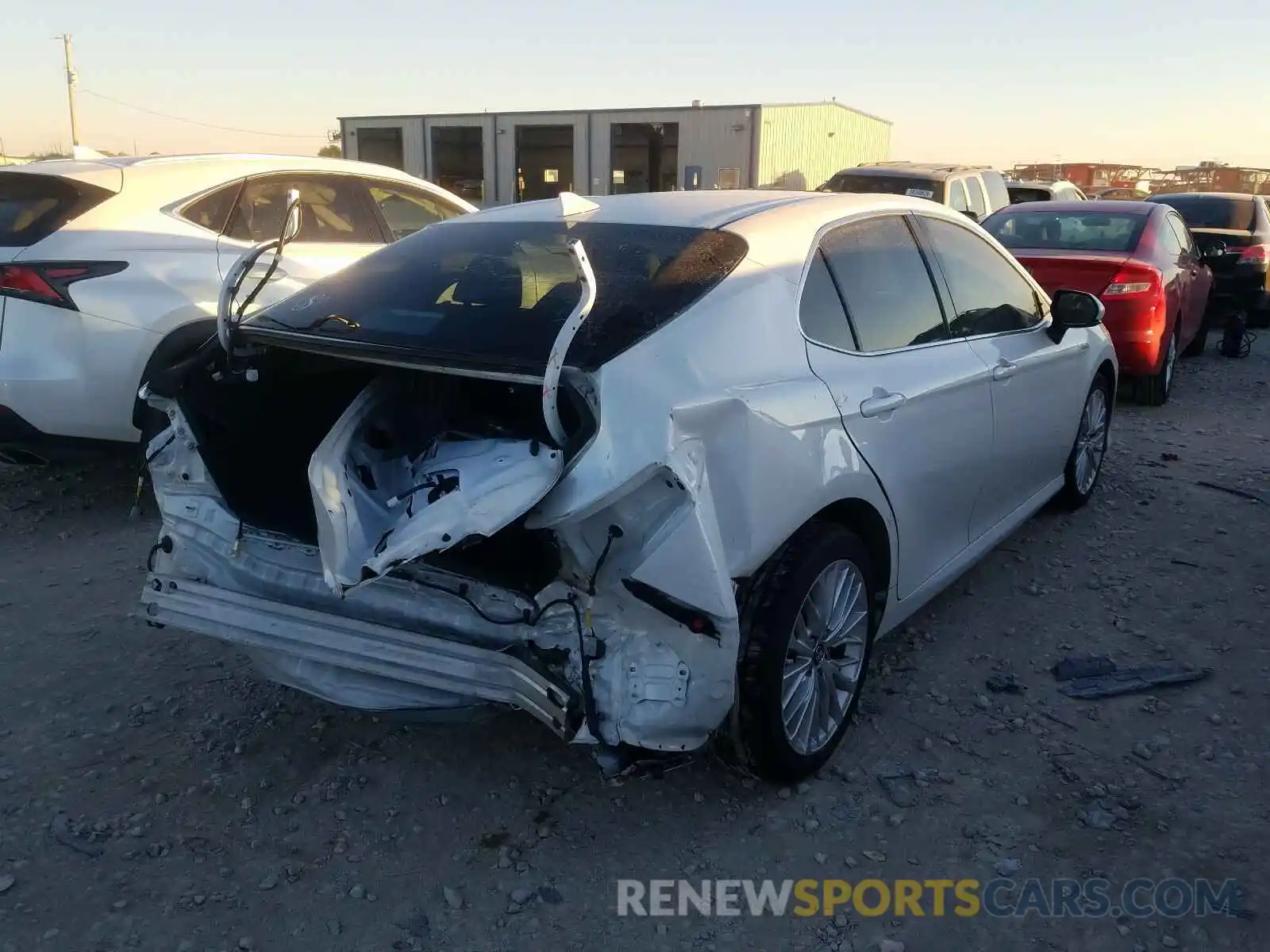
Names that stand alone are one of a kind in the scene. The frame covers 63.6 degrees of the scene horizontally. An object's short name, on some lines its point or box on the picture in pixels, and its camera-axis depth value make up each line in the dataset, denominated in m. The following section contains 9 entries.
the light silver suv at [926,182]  12.55
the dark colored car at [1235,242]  10.77
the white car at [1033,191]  16.72
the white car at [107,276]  4.58
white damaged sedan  2.36
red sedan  7.38
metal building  30.77
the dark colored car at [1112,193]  25.80
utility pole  52.06
